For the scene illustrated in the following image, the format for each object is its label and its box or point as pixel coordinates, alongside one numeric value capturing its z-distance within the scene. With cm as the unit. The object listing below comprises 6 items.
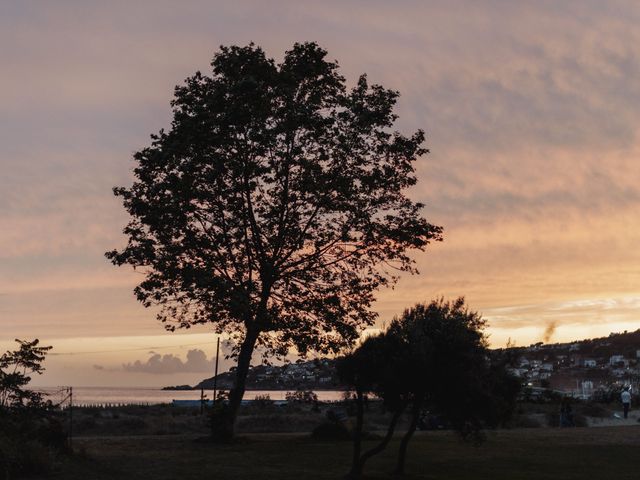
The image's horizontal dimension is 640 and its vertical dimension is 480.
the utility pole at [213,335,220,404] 9639
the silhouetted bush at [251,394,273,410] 7762
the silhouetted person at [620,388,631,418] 6738
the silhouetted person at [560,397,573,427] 6412
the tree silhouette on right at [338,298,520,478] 2855
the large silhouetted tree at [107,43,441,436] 4400
